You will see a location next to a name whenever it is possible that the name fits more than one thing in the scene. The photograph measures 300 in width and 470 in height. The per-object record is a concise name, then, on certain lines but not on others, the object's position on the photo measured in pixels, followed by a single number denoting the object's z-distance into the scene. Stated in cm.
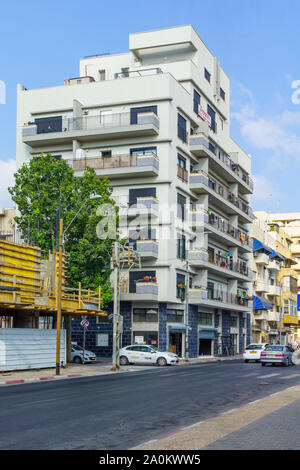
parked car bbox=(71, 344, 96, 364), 4159
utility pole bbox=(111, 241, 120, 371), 3458
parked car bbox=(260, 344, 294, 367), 3991
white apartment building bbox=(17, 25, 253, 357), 4962
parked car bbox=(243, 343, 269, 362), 4673
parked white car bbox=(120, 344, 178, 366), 4116
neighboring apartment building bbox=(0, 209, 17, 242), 5985
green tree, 3941
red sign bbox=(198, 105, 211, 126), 5822
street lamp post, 3032
